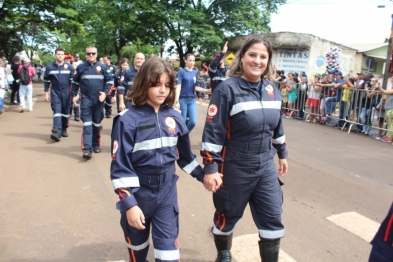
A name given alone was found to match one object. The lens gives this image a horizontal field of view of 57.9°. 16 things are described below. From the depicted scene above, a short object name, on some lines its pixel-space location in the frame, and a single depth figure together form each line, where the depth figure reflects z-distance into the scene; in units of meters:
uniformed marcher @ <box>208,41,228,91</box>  6.74
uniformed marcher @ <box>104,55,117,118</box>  11.40
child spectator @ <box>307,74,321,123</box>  12.24
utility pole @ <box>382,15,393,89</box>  11.62
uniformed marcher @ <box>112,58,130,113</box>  9.97
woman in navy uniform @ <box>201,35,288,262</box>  2.67
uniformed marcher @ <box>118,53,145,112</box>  6.93
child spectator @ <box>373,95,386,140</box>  9.76
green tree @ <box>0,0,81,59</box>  20.37
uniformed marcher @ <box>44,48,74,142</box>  7.93
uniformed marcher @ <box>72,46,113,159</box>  6.70
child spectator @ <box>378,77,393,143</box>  9.50
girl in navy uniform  2.33
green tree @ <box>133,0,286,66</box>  24.84
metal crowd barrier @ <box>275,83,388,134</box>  10.13
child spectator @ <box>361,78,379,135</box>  10.12
